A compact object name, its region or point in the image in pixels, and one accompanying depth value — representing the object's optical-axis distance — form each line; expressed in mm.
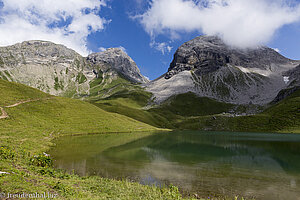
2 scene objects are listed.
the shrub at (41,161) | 23672
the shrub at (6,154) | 22077
